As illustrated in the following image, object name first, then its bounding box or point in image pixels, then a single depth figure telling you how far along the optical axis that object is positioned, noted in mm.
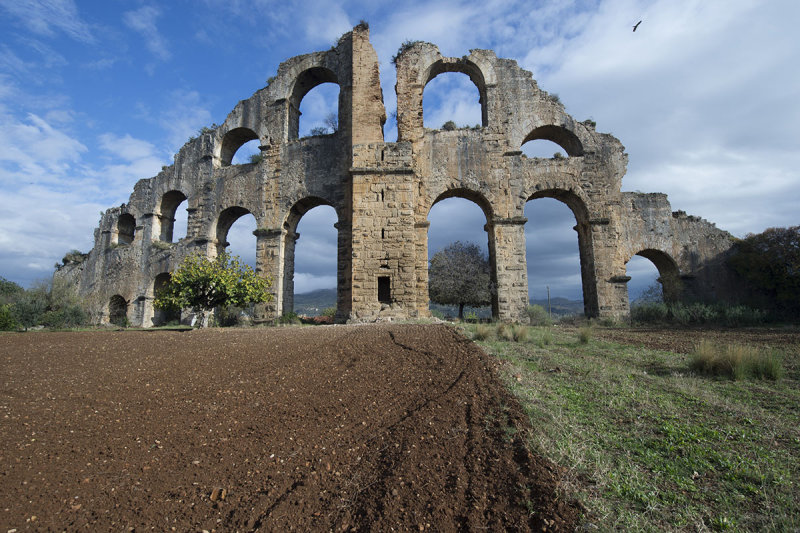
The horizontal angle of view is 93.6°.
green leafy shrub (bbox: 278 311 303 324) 13802
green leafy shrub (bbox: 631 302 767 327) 13812
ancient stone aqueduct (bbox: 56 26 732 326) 12812
